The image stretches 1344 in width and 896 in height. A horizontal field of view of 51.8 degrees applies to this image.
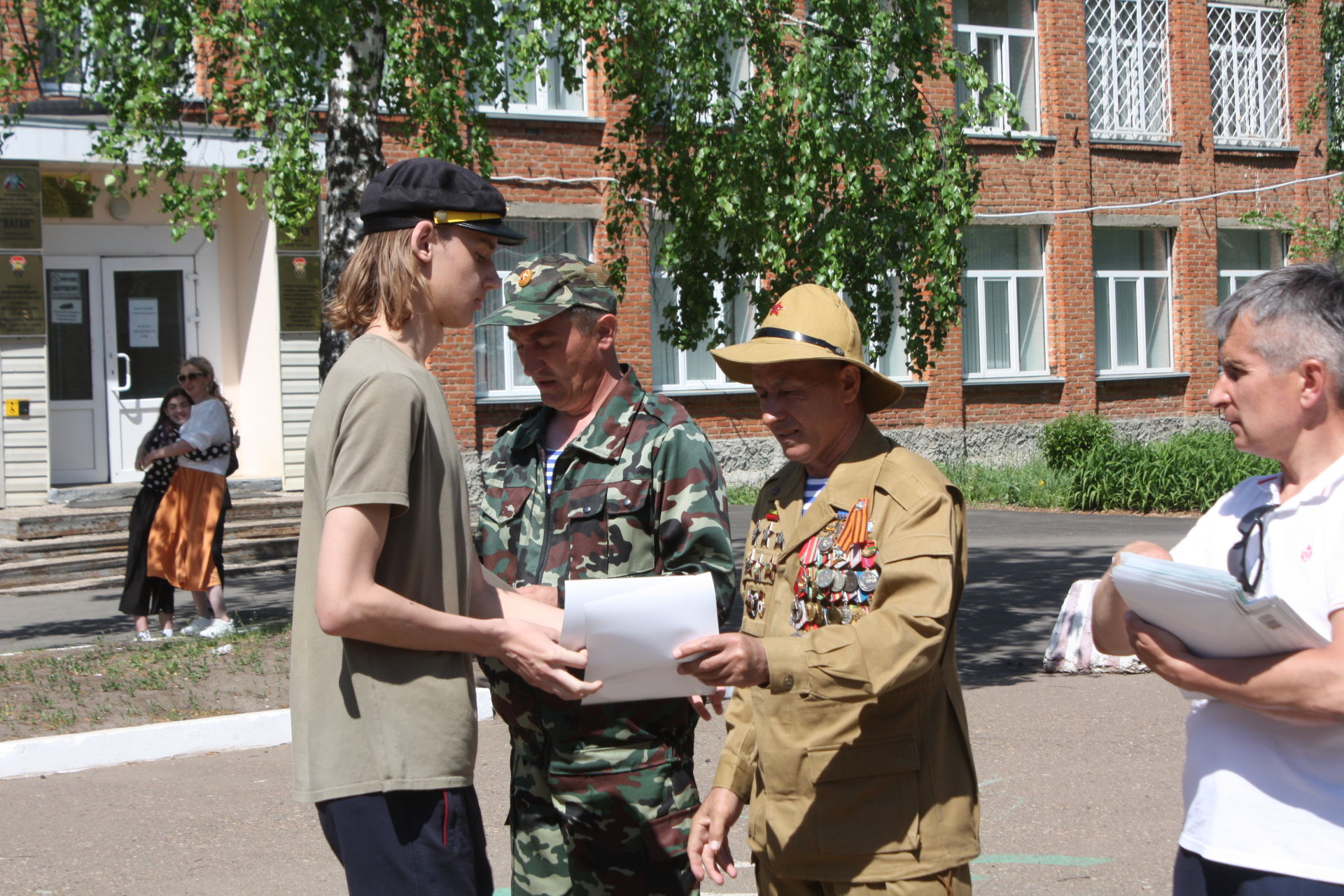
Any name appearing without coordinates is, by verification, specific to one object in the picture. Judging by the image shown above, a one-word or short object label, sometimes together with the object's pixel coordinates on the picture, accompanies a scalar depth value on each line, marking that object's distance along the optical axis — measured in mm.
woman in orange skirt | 9430
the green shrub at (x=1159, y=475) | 19344
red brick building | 22109
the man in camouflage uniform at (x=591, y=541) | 3242
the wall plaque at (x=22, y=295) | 14656
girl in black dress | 9516
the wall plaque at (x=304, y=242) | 16000
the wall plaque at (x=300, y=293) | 16047
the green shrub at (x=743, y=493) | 19203
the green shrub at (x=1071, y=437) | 21703
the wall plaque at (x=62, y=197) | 15219
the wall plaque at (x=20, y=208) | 14656
